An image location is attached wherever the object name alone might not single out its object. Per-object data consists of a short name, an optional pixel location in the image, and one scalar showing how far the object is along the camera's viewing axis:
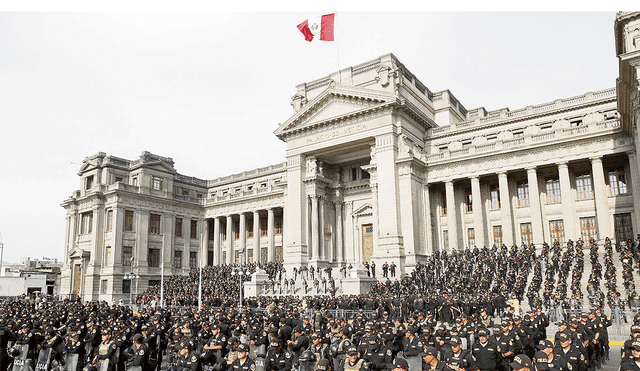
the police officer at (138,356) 12.09
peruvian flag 40.03
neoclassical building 38.53
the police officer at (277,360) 11.58
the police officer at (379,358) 10.91
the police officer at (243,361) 10.43
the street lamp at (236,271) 43.12
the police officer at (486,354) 10.89
